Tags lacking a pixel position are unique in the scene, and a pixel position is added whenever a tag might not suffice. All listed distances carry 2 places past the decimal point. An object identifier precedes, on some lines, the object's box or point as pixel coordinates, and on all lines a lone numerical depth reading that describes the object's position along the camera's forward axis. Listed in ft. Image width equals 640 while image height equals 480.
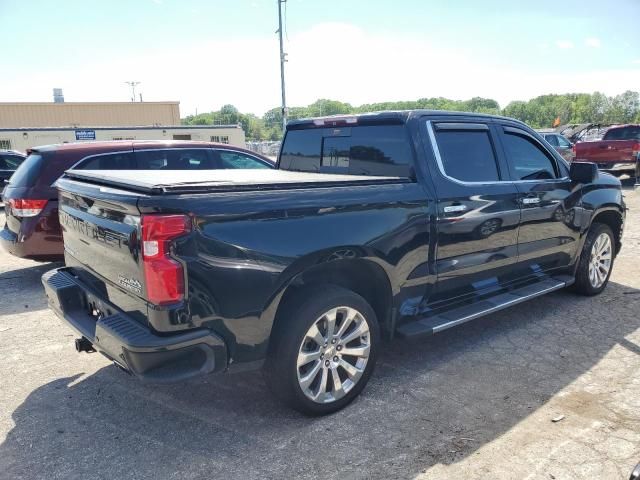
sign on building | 107.14
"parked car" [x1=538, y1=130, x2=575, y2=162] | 57.32
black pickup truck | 8.30
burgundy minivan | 18.81
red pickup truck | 50.47
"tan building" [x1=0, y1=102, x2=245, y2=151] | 105.46
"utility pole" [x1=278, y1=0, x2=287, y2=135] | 76.48
